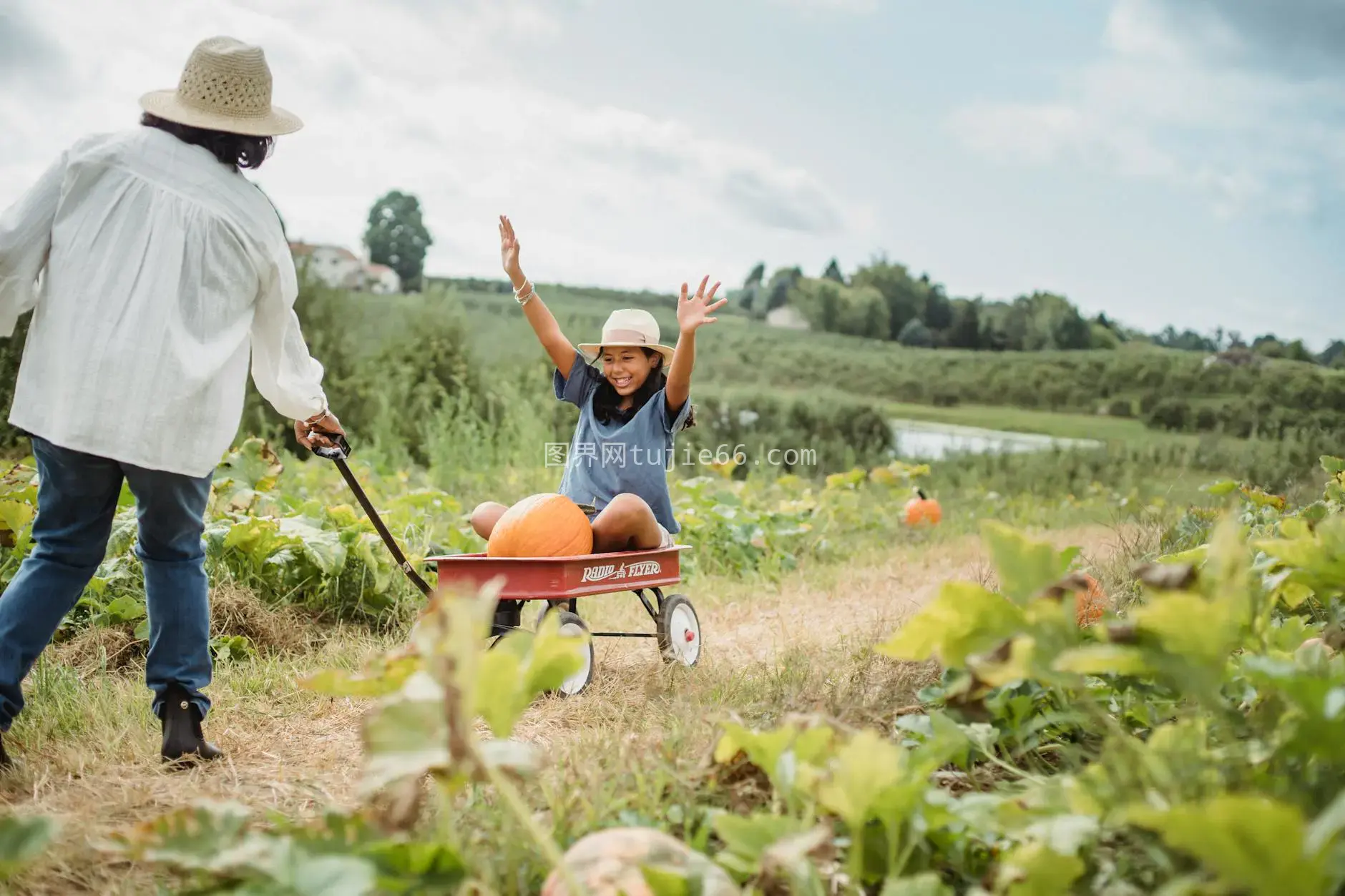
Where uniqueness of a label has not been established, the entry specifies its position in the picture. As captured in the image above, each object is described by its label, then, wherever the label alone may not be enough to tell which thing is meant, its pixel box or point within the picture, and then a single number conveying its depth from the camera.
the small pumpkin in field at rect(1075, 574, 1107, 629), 2.62
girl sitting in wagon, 3.77
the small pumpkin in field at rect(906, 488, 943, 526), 7.24
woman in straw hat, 2.31
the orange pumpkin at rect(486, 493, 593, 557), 3.37
